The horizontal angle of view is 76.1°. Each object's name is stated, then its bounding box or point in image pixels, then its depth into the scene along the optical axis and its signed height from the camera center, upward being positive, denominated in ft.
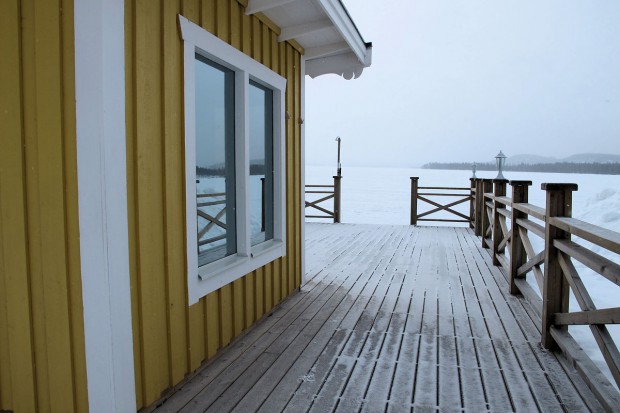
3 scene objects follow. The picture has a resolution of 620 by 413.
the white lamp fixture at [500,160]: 27.04 +1.12
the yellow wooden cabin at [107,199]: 4.99 -0.32
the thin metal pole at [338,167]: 31.97 +0.75
